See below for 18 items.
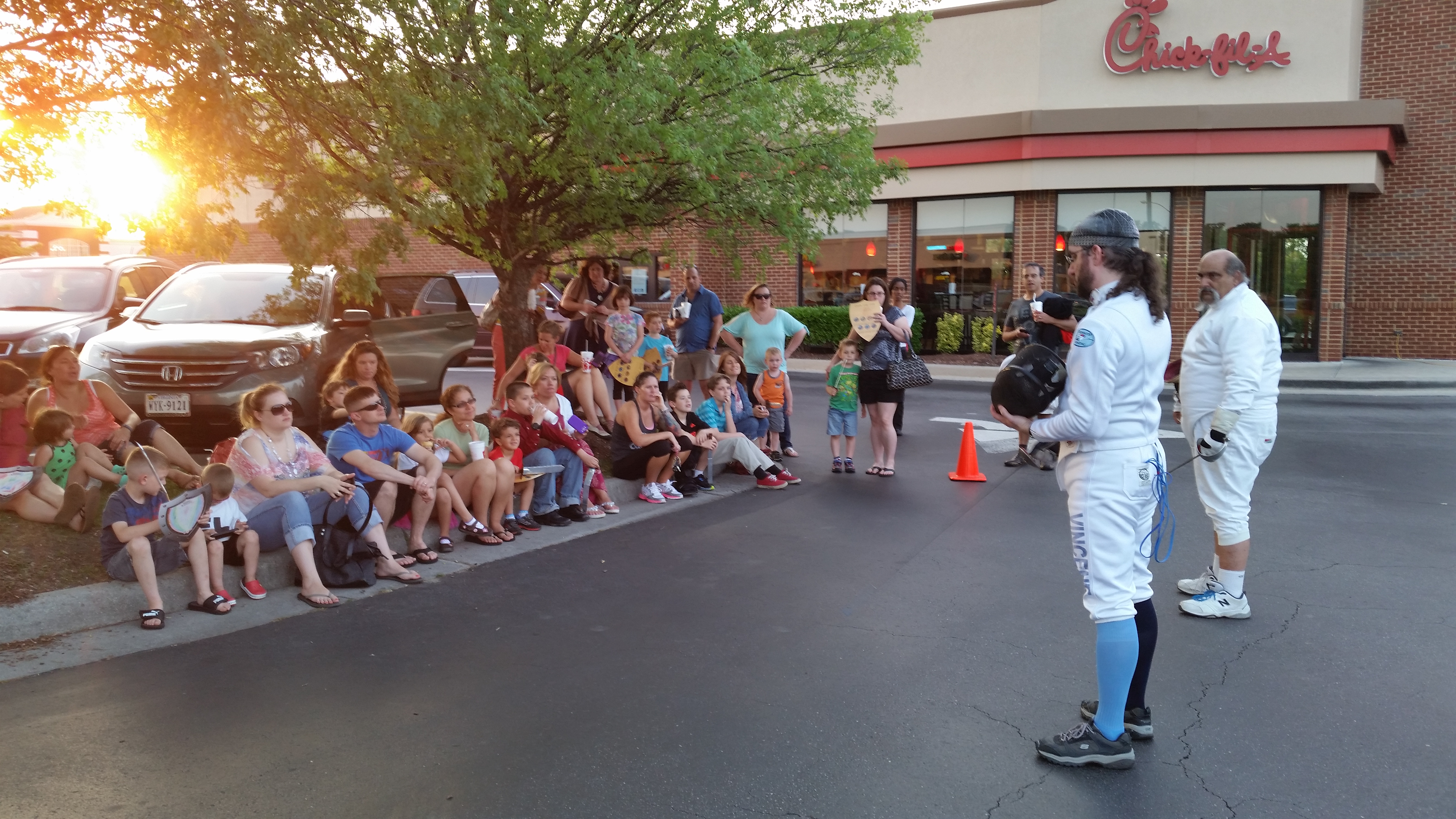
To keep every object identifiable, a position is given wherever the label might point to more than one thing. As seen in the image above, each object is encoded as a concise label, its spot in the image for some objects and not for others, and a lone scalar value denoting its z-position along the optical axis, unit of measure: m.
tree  6.89
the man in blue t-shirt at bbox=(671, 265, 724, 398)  11.80
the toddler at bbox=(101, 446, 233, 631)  5.67
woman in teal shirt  11.19
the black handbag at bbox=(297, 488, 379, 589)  6.37
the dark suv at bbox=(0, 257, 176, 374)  10.94
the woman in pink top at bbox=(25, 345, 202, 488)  7.26
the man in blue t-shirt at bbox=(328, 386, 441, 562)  6.81
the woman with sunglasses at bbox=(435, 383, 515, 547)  7.57
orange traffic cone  10.05
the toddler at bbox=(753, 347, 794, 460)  10.96
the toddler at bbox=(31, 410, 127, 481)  6.63
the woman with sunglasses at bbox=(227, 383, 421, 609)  6.20
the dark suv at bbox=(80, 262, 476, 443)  9.42
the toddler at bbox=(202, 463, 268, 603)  5.93
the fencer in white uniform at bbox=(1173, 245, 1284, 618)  5.64
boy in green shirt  10.48
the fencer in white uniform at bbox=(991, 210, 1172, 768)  3.90
